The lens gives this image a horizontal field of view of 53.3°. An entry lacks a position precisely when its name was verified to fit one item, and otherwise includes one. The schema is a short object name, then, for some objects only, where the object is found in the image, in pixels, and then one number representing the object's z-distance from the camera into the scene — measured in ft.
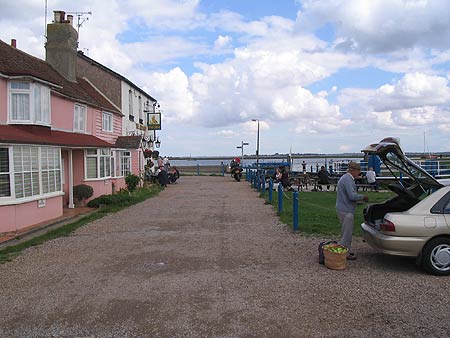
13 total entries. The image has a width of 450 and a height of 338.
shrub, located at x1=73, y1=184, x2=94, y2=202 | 59.00
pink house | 40.47
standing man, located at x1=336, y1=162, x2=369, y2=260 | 24.47
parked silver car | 21.61
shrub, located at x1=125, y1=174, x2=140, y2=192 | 74.43
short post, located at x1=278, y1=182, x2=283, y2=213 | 46.70
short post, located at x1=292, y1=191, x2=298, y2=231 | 35.09
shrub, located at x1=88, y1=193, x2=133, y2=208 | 58.44
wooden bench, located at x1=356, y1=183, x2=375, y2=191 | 67.96
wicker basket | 23.04
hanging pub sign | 105.29
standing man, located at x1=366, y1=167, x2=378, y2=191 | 66.59
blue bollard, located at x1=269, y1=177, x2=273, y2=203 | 59.11
